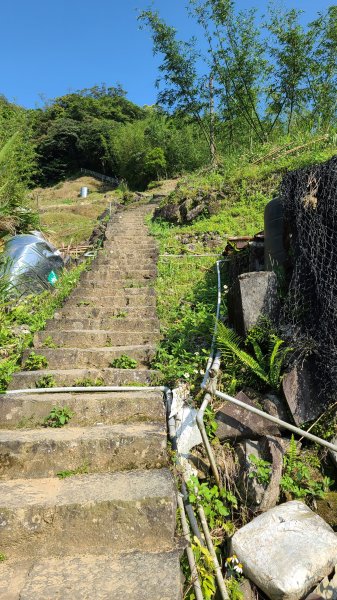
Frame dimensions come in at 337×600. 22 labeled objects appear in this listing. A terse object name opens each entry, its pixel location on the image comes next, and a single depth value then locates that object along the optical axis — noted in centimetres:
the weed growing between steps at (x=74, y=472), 241
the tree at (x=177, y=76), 1414
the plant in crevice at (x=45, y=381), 326
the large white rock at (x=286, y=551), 183
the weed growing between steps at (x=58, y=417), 283
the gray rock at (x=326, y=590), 182
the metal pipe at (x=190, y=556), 180
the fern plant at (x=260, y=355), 274
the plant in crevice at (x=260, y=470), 228
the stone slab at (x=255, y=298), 313
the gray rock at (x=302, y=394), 255
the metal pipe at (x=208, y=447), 240
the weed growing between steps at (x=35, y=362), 358
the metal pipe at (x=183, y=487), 211
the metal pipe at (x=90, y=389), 312
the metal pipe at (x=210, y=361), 289
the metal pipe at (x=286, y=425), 229
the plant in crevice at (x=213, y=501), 226
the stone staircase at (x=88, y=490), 178
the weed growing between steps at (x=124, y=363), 362
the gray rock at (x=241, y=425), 256
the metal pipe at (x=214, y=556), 184
